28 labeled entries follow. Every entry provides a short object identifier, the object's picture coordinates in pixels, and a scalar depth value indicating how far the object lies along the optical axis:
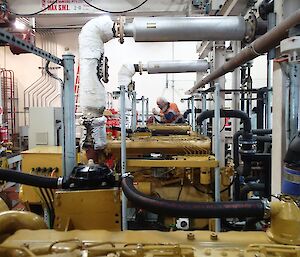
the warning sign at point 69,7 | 6.85
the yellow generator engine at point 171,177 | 3.67
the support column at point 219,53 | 5.27
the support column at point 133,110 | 6.22
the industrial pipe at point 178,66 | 6.34
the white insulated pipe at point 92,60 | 3.21
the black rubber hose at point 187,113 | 7.08
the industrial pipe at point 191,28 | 3.02
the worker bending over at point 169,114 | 8.35
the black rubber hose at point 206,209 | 1.23
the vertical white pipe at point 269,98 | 3.94
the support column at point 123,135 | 3.17
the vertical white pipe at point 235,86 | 4.64
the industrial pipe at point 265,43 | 1.70
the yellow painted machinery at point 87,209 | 1.72
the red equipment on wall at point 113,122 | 5.11
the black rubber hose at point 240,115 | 3.46
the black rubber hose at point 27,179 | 1.76
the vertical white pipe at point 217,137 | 3.16
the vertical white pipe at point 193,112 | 5.86
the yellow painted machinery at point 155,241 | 1.09
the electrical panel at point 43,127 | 5.29
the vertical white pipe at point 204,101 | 4.71
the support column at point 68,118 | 1.96
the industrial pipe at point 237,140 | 3.79
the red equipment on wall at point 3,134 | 5.96
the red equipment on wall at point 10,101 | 9.14
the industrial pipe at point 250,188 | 3.50
